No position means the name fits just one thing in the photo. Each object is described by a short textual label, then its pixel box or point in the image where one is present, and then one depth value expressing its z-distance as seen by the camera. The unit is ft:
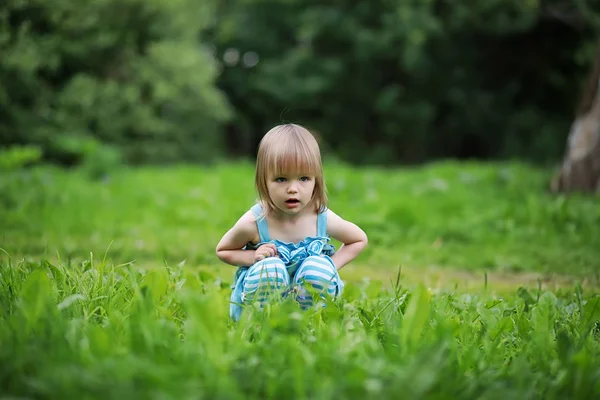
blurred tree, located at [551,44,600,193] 19.99
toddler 7.53
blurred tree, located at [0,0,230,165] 31.65
